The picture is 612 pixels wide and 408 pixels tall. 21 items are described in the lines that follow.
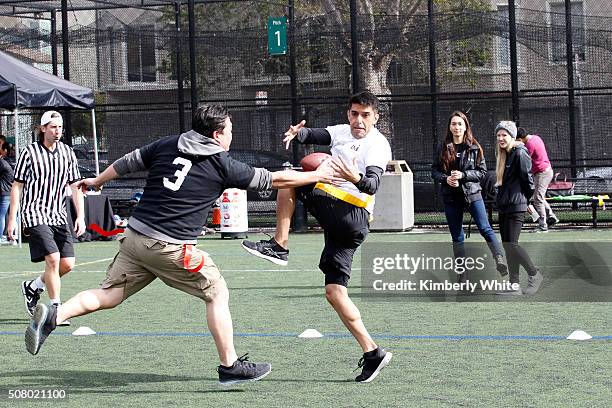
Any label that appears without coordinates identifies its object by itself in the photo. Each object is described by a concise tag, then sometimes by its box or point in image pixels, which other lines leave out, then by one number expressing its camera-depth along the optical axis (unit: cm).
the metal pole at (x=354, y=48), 2400
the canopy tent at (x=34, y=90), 2020
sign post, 2428
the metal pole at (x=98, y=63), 2550
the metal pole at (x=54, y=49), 2595
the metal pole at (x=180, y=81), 2509
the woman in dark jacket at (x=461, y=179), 1243
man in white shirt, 778
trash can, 2261
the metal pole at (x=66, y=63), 2555
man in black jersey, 746
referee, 1074
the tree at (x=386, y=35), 2395
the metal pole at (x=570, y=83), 2338
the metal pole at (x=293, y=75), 2444
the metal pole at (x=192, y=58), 2491
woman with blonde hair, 1241
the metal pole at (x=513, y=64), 2355
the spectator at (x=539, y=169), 2134
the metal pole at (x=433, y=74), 2384
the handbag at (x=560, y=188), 2345
